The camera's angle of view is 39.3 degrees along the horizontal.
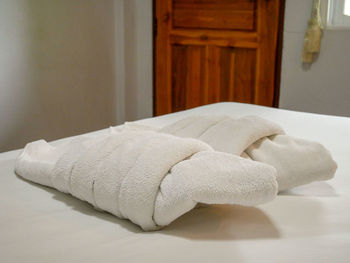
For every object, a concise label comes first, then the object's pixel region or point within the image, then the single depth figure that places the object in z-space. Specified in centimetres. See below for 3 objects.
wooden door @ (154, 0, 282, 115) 306
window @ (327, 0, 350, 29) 277
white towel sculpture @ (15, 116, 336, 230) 82
